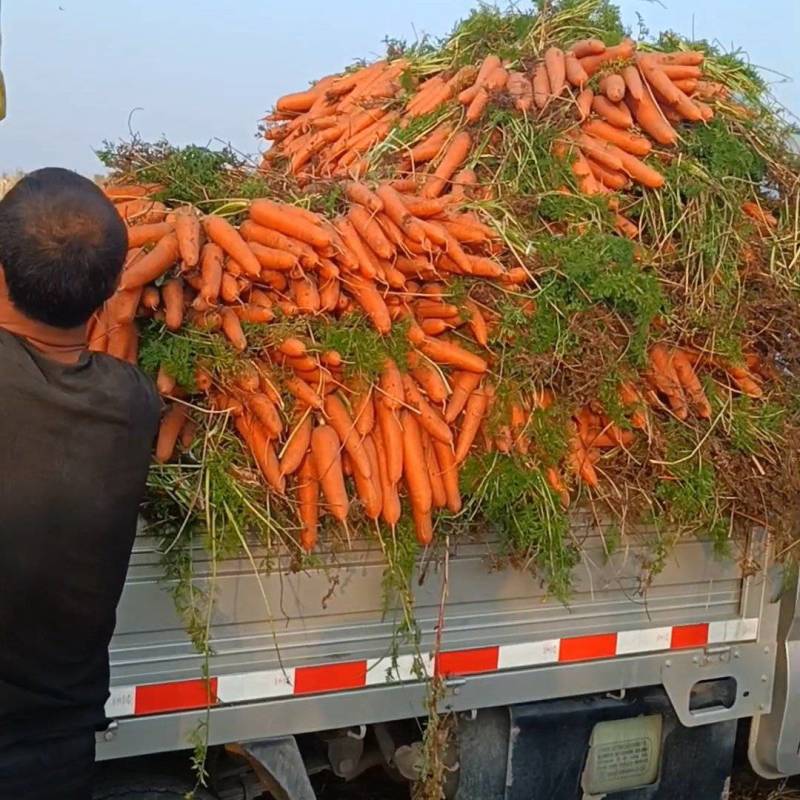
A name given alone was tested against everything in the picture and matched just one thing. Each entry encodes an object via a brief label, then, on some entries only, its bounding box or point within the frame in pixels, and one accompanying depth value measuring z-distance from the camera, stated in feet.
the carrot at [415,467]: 9.45
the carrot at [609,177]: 11.50
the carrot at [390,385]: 9.42
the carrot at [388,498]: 9.32
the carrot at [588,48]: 12.51
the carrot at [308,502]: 8.93
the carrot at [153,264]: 8.55
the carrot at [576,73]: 12.14
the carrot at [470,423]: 9.83
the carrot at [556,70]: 12.04
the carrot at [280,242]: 9.22
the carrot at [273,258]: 9.14
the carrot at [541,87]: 11.92
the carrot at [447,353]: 9.66
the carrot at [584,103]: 11.94
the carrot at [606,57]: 12.48
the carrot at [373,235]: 9.66
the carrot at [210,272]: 8.85
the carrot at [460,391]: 9.87
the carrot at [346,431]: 9.29
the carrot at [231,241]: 9.05
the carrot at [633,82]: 12.02
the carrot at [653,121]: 11.90
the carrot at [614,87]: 12.01
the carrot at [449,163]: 11.19
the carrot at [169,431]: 8.65
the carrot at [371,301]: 9.41
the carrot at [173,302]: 8.70
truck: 8.84
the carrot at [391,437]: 9.46
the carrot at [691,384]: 10.89
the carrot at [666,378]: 10.77
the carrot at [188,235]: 8.85
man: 6.07
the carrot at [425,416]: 9.65
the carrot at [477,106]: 11.93
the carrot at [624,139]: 11.76
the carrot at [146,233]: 9.04
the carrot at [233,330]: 8.77
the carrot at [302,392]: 9.05
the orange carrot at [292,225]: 9.35
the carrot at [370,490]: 9.24
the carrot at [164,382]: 8.60
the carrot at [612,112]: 11.96
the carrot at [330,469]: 9.06
